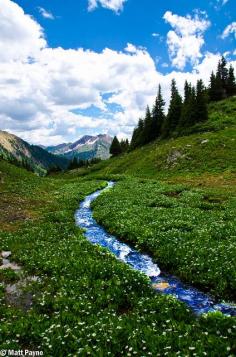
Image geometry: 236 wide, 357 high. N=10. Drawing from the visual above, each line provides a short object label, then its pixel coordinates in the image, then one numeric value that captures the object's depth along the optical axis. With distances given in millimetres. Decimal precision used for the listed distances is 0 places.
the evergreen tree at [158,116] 111062
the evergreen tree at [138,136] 117775
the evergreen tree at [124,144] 162462
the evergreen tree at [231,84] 127312
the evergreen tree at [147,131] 113312
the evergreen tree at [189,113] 95938
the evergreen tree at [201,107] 93656
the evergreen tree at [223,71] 128625
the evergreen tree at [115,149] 150000
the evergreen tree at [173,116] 102375
